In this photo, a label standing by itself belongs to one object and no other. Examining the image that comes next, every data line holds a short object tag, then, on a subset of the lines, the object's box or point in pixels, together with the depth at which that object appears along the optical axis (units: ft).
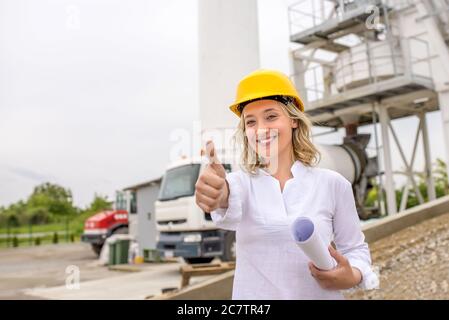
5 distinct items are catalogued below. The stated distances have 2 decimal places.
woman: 4.05
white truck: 26.30
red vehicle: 51.24
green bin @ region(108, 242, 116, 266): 43.55
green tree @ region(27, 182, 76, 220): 107.89
